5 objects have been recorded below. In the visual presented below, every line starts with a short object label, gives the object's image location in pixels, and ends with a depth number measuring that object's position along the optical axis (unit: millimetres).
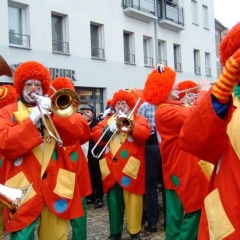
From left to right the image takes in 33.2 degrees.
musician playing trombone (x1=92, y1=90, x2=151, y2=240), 4895
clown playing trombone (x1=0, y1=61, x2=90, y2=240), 3156
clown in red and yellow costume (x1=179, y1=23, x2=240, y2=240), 1903
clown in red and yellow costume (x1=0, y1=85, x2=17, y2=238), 5107
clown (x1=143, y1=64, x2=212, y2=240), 3691
